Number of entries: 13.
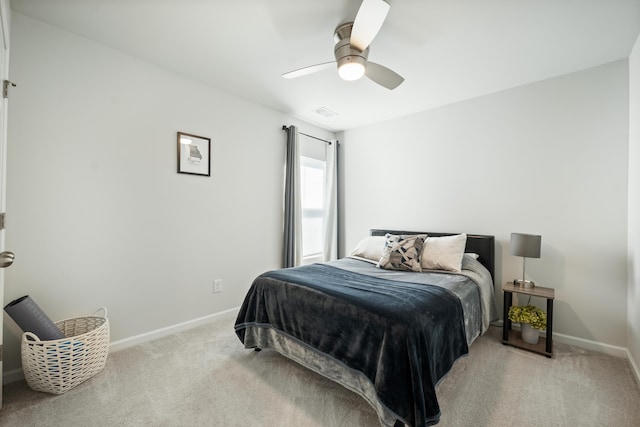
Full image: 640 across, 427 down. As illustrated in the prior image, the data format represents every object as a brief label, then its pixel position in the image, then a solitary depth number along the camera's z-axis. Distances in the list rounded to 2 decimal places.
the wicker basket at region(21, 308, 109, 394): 1.77
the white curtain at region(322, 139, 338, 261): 4.30
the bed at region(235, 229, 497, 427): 1.48
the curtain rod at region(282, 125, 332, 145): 3.70
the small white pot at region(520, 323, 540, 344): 2.53
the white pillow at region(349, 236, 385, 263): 3.16
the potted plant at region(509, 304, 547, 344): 2.48
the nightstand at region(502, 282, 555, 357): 2.36
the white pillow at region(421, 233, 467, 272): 2.67
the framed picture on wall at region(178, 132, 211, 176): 2.78
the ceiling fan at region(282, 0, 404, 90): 1.58
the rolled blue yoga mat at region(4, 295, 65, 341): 1.79
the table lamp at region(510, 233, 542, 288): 2.51
